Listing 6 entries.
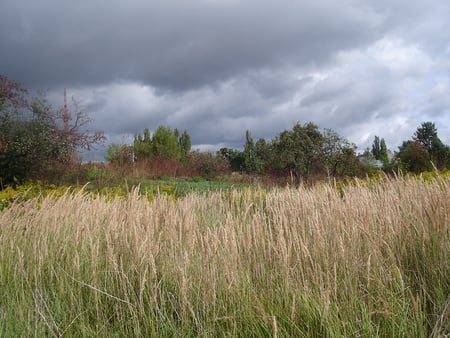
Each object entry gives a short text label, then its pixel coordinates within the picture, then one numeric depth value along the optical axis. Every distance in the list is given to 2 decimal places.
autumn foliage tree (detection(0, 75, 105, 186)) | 9.80
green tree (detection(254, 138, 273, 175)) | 20.99
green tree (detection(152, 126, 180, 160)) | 27.85
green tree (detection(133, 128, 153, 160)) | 27.09
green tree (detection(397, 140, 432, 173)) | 17.56
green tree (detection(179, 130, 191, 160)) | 37.34
